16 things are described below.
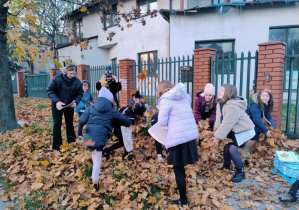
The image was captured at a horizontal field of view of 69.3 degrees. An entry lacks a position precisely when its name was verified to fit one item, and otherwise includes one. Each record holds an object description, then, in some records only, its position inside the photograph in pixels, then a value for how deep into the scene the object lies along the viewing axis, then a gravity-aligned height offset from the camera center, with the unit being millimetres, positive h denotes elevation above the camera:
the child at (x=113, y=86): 3795 -133
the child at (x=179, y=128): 2438 -576
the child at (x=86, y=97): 5996 -510
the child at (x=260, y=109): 3725 -561
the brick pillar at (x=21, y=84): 15467 -325
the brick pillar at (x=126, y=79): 7945 -27
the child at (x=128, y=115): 3729 -628
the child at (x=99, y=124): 2865 -605
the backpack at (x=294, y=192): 2605 -1392
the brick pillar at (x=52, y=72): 12461 +412
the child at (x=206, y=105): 4133 -546
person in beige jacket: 3068 -668
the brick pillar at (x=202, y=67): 5516 +260
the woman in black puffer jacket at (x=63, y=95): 4051 -298
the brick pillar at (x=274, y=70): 4496 +138
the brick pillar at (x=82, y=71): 10469 +378
